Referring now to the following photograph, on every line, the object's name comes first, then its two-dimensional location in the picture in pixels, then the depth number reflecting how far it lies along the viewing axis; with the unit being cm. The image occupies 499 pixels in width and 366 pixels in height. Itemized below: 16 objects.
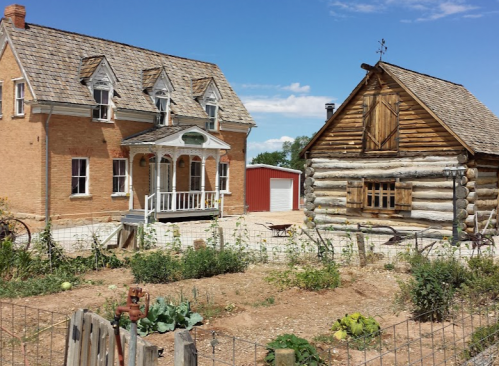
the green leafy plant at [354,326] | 791
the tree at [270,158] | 6131
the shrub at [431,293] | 883
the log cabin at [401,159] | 1903
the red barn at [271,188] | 3541
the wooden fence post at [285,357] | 540
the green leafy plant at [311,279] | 1074
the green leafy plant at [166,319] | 800
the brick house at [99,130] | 2264
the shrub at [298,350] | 652
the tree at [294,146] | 7765
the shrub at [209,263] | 1162
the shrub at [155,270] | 1111
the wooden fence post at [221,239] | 1348
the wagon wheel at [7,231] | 1463
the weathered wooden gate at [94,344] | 510
